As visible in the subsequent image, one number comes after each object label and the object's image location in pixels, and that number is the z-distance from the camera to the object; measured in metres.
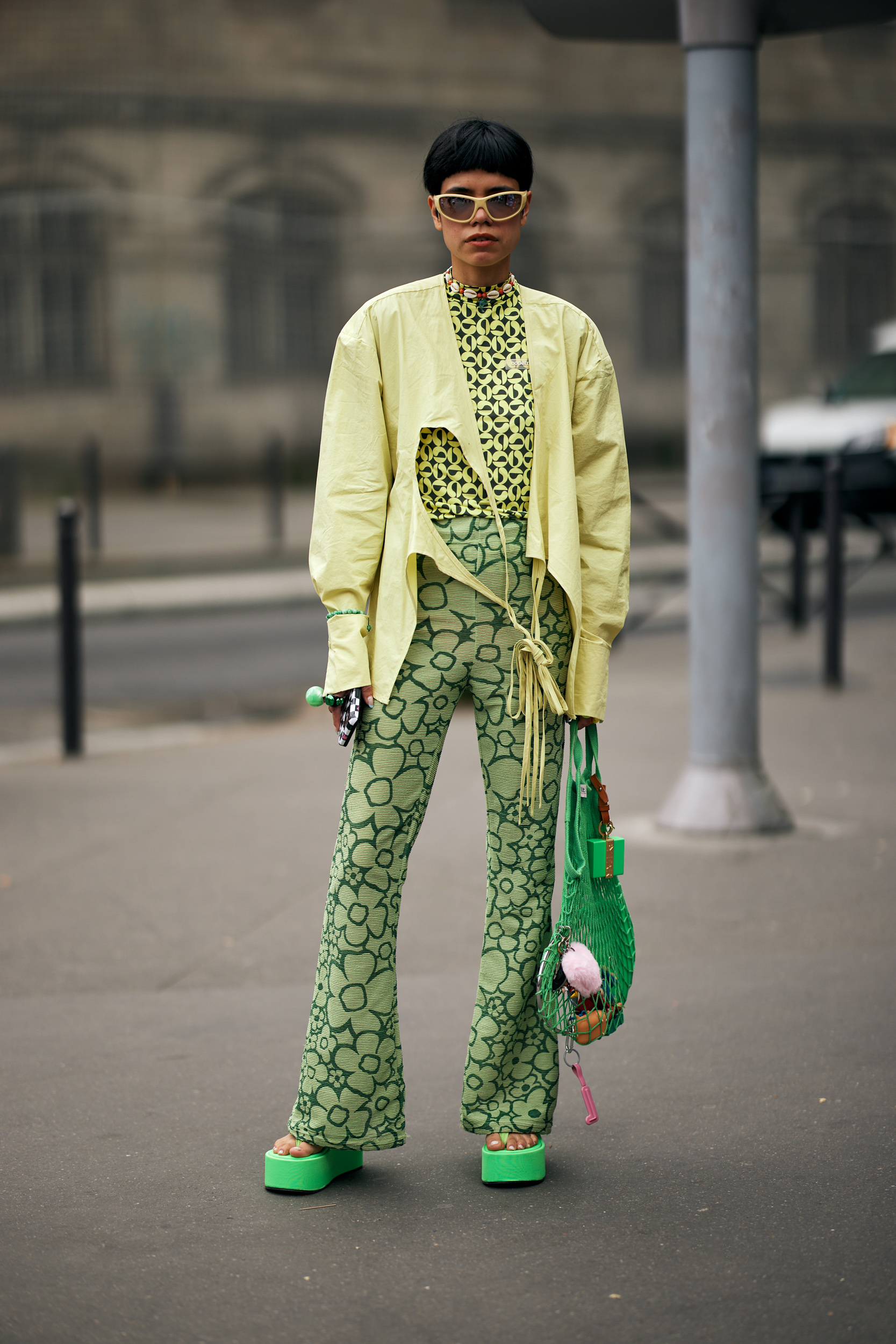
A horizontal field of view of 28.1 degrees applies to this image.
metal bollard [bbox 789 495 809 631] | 11.88
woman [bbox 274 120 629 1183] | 3.32
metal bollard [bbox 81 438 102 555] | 19.81
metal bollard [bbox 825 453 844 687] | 9.66
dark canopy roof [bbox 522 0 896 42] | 6.20
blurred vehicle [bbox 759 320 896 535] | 13.40
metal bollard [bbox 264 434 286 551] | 20.84
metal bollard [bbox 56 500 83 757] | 8.28
